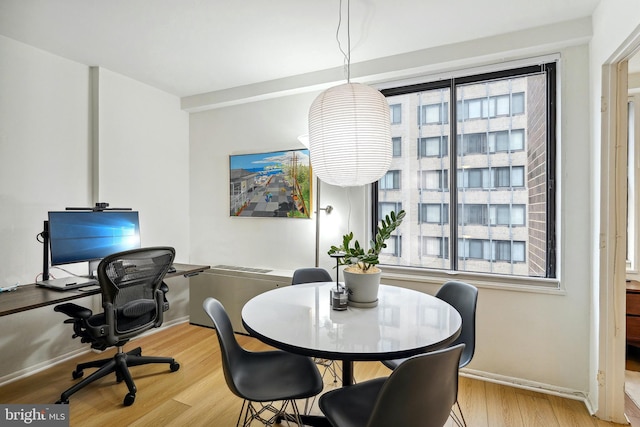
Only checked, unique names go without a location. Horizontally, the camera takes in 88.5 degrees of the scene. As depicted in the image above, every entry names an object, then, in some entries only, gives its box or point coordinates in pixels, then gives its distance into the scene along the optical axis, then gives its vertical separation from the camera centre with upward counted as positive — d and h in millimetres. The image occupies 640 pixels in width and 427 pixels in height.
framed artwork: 3326 +297
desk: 1886 -540
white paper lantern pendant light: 1698 +415
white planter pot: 1757 -407
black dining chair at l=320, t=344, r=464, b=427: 1085 -620
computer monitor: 2398 -173
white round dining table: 1268 -518
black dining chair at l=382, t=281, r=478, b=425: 1876 -600
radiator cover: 3262 -776
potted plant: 1761 -324
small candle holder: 1721 -462
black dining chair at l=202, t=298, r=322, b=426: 1460 -805
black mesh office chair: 2158 -671
